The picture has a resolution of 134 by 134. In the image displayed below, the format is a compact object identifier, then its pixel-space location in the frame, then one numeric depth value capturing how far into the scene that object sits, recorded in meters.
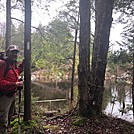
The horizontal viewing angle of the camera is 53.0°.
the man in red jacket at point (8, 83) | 2.06
